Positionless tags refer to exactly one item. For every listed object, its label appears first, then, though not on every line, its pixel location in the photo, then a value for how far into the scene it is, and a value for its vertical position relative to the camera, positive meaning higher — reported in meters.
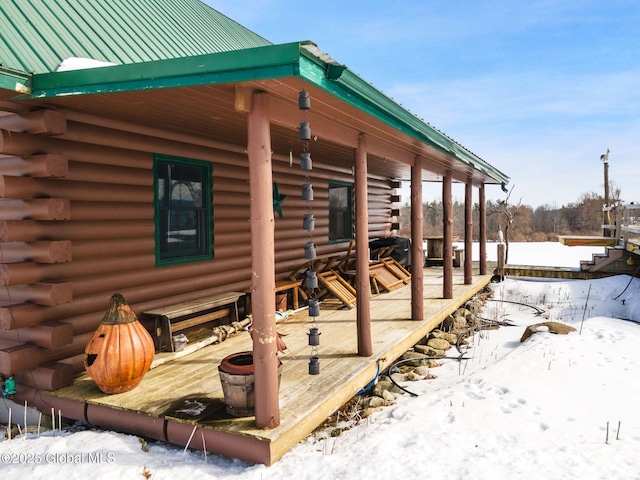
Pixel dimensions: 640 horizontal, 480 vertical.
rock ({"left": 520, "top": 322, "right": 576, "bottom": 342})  8.29 -1.82
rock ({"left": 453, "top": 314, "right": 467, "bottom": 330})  9.23 -1.90
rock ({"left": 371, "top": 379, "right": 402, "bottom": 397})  5.63 -1.95
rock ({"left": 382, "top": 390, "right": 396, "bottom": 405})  5.40 -1.98
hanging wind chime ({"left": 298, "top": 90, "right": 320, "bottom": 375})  4.02 -0.20
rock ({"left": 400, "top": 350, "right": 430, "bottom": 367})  6.96 -1.96
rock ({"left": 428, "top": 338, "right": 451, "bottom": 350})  7.78 -1.95
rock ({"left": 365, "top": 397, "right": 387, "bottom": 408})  5.27 -1.97
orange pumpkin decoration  4.43 -1.17
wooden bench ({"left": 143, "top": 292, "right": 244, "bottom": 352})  5.86 -1.19
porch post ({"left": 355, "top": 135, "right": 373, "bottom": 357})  5.64 -0.39
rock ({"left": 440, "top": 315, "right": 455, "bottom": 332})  9.03 -1.86
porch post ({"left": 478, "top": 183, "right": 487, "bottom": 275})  12.97 -0.07
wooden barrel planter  4.02 -1.37
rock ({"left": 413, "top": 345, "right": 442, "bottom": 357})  7.44 -1.96
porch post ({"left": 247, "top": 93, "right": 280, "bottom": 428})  3.83 -0.32
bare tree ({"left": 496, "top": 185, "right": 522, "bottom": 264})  20.09 +0.46
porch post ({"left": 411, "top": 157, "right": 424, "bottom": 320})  7.60 -0.42
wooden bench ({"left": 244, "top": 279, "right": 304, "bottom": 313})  8.21 -1.06
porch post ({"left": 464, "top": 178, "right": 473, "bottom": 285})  11.05 -0.11
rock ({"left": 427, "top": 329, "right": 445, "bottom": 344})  8.36 -1.91
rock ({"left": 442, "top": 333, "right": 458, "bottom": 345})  8.31 -1.97
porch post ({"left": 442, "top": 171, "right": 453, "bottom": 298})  9.37 -0.19
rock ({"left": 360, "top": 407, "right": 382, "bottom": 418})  5.00 -1.98
